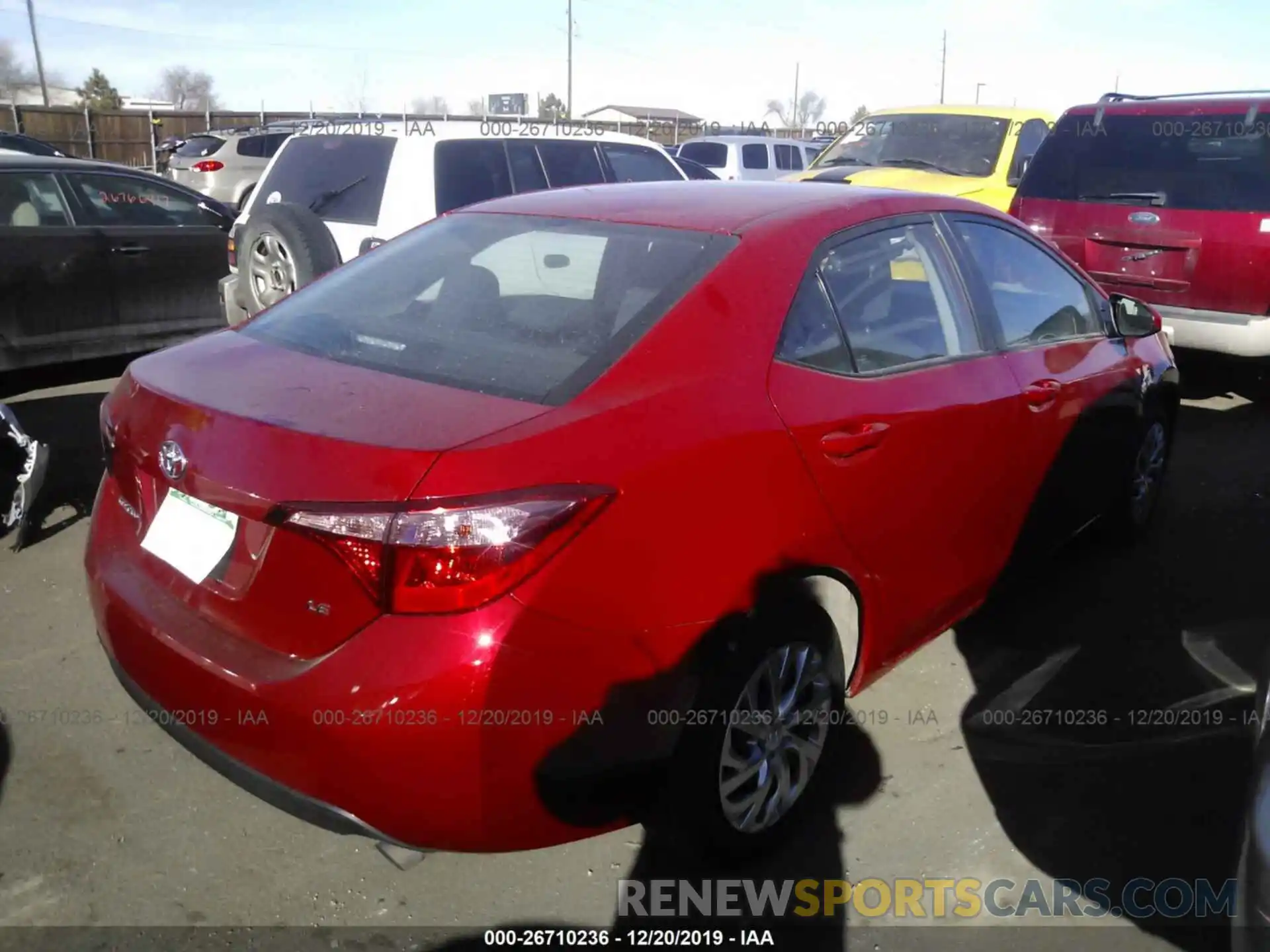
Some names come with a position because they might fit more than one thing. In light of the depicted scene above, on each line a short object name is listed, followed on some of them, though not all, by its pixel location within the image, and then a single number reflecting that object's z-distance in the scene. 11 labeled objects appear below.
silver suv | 16.53
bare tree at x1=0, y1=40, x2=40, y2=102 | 65.63
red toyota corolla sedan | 2.10
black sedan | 6.68
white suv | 6.10
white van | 17.05
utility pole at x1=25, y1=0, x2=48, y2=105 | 48.05
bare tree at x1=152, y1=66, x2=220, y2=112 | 73.62
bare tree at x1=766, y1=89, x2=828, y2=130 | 60.54
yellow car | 9.61
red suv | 6.69
